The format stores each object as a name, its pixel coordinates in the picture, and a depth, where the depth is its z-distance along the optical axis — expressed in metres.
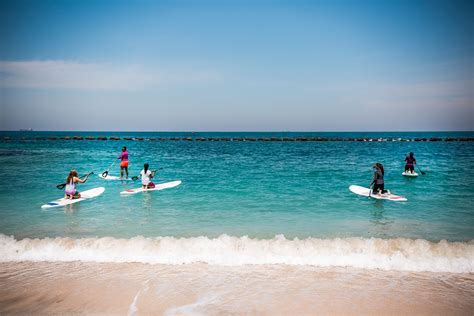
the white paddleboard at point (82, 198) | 11.41
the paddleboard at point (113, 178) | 18.66
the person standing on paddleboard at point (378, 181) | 12.90
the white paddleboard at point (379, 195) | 12.37
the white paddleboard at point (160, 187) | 14.25
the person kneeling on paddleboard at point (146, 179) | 14.73
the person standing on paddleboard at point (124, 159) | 19.08
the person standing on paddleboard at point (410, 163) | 19.20
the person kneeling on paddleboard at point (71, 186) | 12.24
